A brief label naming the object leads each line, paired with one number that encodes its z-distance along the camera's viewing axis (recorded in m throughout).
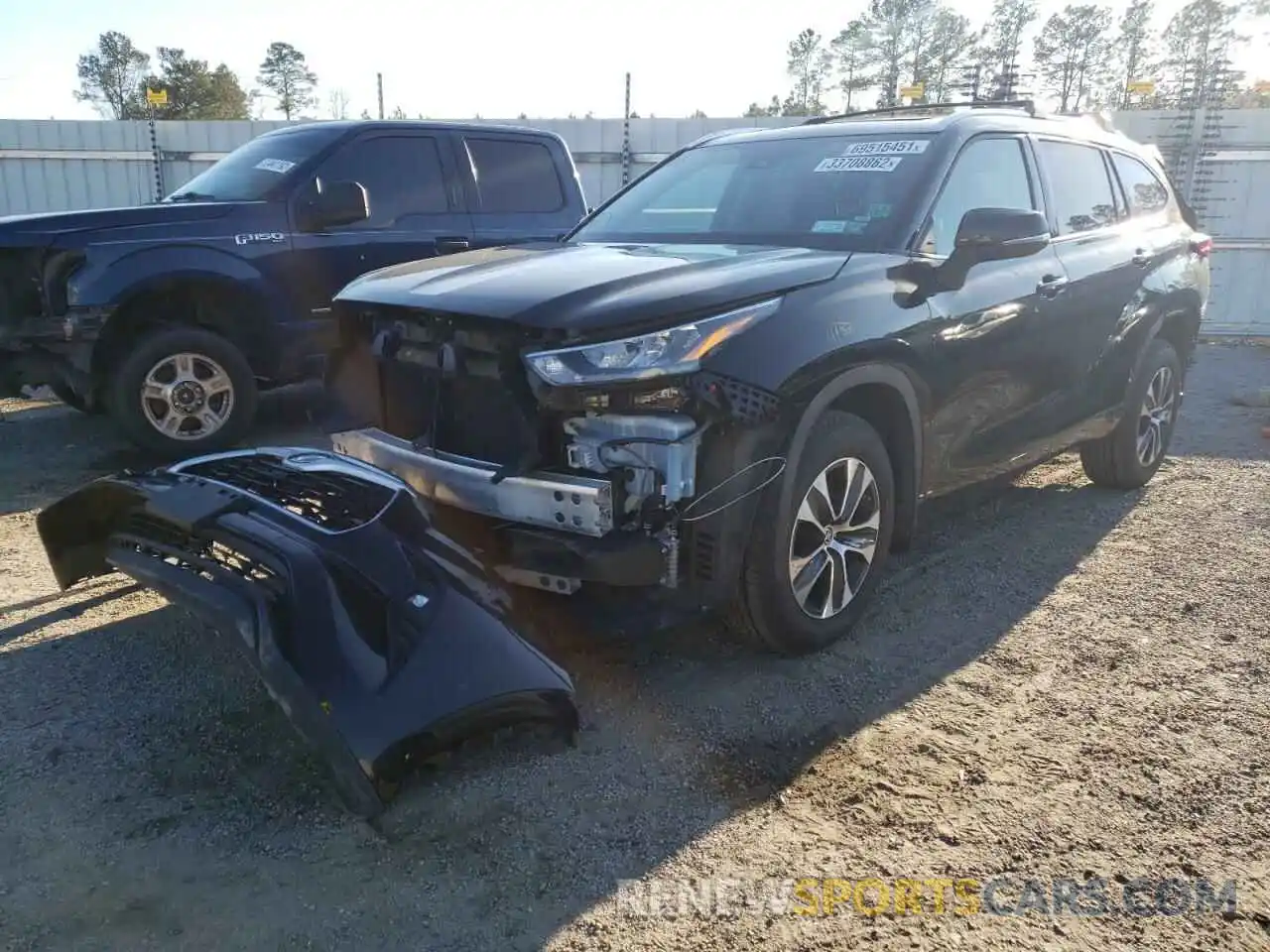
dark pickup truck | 5.72
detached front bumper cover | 2.42
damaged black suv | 2.93
